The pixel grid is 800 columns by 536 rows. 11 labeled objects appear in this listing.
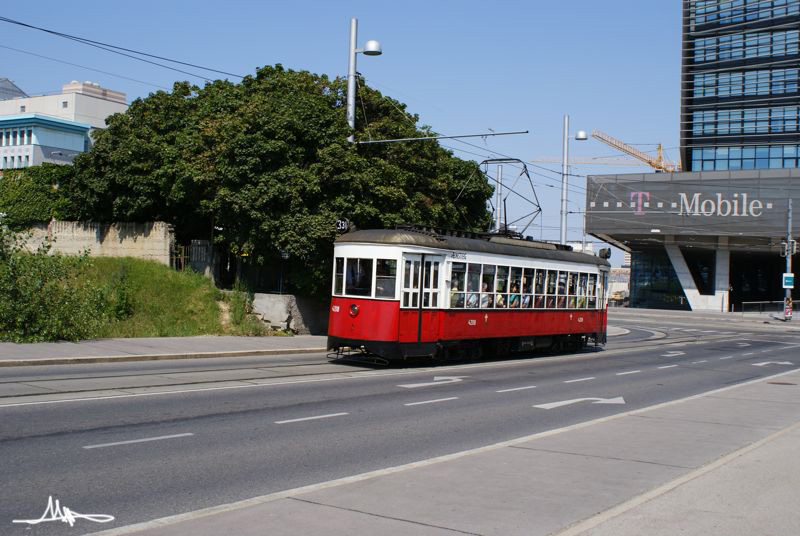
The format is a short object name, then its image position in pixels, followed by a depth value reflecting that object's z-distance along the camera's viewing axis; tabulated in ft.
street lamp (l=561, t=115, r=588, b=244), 125.69
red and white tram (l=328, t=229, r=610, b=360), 64.85
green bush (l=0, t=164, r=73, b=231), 117.91
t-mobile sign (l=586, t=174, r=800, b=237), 232.12
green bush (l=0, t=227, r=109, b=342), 66.49
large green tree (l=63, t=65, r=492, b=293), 86.22
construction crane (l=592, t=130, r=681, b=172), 442.91
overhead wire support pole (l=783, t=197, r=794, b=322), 195.21
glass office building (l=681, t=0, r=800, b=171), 256.11
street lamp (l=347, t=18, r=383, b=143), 86.94
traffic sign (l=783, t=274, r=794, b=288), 189.78
